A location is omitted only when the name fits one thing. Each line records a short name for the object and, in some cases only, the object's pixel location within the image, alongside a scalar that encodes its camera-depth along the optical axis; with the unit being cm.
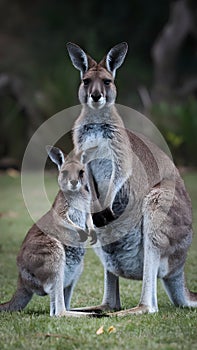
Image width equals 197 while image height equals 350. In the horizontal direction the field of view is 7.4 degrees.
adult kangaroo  936
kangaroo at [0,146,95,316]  890
